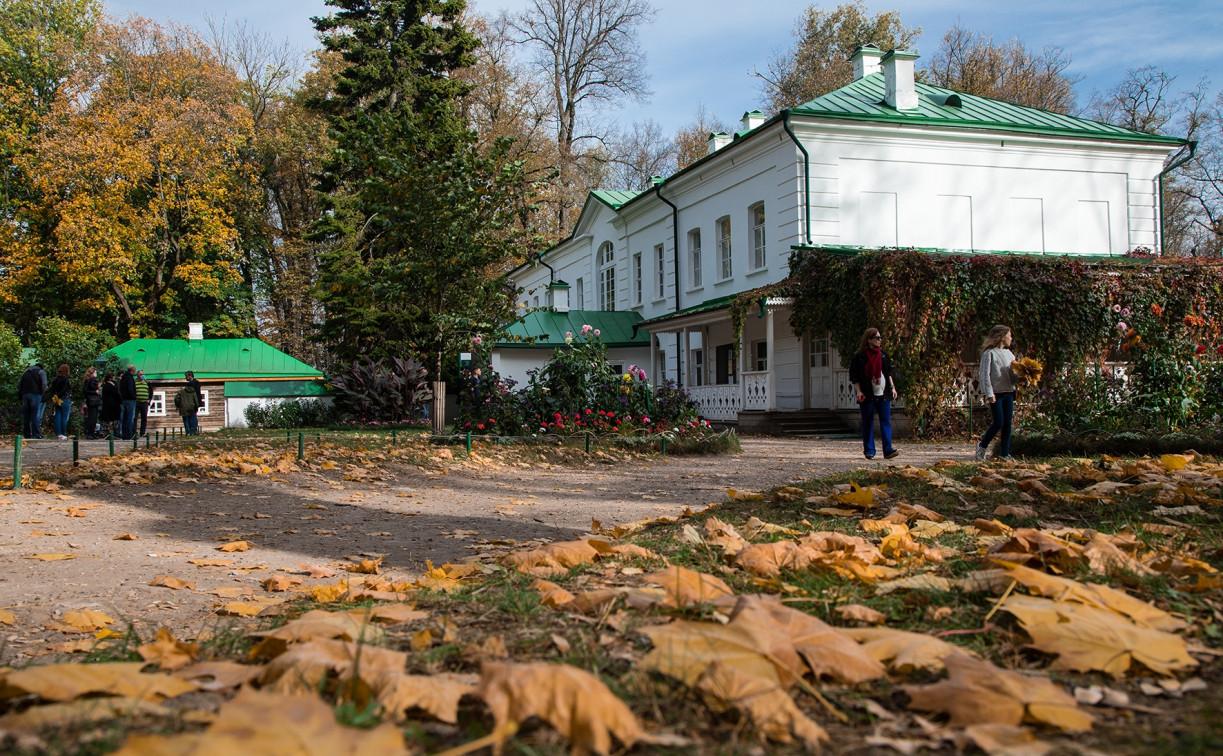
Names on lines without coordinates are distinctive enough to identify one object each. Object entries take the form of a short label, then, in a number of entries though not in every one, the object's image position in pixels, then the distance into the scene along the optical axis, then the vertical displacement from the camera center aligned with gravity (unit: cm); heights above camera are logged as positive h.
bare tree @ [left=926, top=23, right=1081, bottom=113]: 3612 +1349
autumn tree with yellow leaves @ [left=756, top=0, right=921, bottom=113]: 3884 +1638
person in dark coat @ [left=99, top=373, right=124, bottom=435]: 2058 +6
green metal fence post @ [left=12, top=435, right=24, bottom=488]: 845 -62
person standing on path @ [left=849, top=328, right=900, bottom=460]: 1088 +22
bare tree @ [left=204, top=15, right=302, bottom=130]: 3928 +1466
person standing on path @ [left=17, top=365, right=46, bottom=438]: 1934 +32
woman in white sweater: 967 +8
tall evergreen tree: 1503 +337
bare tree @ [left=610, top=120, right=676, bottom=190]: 4306 +1188
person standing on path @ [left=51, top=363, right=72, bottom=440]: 2020 +11
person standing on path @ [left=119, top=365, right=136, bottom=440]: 2028 +5
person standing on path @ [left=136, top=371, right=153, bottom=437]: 2195 +16
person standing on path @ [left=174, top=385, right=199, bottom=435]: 2162 -9
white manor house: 2112 +532
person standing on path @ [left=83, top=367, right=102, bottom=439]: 2077 +11
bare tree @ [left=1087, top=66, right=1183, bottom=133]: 3809 +1247
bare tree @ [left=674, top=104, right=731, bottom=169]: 4250 +1280
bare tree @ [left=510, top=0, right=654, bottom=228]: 3912 +1563
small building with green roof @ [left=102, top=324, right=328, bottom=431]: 2952 +101
